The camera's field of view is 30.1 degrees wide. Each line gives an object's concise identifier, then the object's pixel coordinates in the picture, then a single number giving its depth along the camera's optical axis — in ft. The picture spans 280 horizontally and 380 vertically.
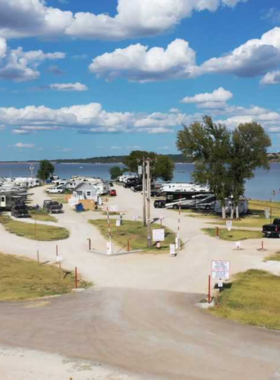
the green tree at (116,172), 491.31
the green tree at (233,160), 180.04
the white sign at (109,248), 106.01
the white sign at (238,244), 113.50
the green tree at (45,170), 452.35
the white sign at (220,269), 75.25
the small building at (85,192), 232.92
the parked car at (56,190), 308.97
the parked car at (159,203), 213.05
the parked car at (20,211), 176.55
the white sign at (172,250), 105.60
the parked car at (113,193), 278.26
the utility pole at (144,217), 152.95
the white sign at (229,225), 139.85
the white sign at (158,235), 112.27
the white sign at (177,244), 112.66
